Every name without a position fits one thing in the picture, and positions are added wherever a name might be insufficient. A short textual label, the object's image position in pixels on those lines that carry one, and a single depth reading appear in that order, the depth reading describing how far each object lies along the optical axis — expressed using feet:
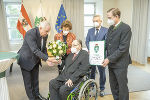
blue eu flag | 14.96
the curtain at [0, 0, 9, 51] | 14.64
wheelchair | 5.36
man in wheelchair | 5.72
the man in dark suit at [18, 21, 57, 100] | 6.04
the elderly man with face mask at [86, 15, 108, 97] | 7.33
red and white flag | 14.19
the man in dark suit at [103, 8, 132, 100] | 5.20
